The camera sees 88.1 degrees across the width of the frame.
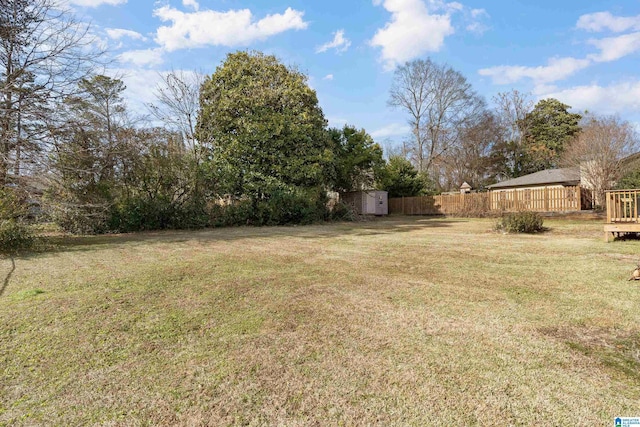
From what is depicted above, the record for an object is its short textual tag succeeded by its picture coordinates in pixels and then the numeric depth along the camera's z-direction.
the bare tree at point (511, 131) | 29.98
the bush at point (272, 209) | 13.93
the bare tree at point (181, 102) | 14.65
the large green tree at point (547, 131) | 28.22
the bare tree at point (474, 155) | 29.81
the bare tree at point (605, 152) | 15.15
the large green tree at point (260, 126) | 14.20
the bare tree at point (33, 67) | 7.73
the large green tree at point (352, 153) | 18.11
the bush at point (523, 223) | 9.76
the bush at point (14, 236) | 6.64
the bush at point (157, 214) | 11.82
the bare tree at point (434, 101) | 27.83
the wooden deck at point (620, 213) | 7.38
